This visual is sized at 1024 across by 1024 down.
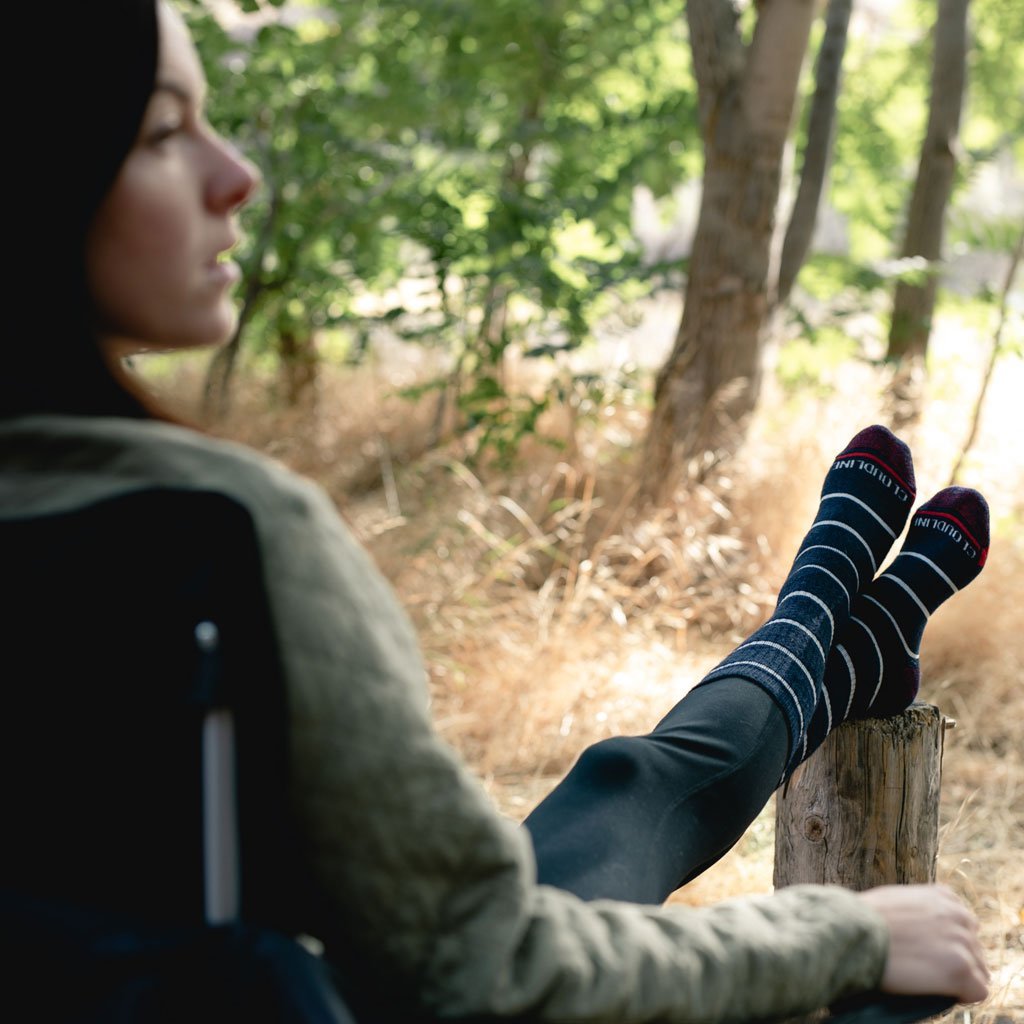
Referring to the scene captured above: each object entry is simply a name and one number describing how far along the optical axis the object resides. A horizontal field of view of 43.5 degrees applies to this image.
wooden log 1.99
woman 0.87
